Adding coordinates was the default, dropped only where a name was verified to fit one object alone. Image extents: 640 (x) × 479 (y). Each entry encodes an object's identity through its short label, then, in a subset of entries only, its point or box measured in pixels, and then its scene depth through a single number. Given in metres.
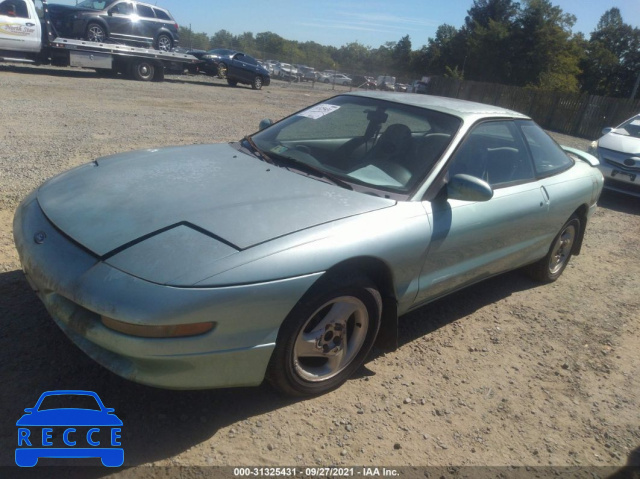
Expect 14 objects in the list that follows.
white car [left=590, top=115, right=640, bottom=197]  8.52
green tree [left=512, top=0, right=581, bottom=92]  52.78
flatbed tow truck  14.92
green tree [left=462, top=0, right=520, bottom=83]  57.09
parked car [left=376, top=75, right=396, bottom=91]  44.92
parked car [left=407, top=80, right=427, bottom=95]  40.89
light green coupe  2.15
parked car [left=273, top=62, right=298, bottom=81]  40.19
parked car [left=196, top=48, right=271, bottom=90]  22.17
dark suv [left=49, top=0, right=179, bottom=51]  16.70
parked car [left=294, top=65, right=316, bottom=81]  43.26
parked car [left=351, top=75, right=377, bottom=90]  43.49
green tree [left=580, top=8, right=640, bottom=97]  53.25
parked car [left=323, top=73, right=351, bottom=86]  49.97
